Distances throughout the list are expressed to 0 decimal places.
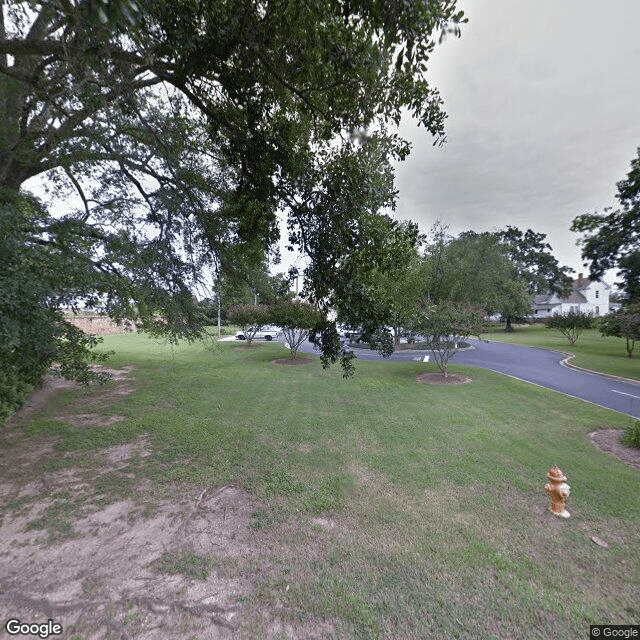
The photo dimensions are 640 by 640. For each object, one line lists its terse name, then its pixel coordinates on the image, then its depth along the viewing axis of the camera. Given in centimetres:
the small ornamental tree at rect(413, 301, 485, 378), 1206
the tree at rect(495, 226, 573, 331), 4662
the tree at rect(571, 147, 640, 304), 1106
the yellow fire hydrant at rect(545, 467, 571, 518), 421
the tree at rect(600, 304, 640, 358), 1138
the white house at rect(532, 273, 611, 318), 5150
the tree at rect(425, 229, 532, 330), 1695
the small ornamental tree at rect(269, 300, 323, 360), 1544
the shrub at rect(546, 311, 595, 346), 2323
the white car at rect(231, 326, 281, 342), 2928
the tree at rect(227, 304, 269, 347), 1923
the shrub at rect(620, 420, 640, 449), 646
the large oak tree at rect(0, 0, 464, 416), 329
